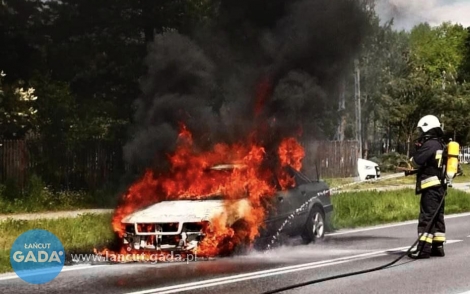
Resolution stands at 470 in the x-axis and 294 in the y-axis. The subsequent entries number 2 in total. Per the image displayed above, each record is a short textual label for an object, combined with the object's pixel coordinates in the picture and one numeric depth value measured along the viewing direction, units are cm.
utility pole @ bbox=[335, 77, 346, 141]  1605
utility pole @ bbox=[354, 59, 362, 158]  2811
